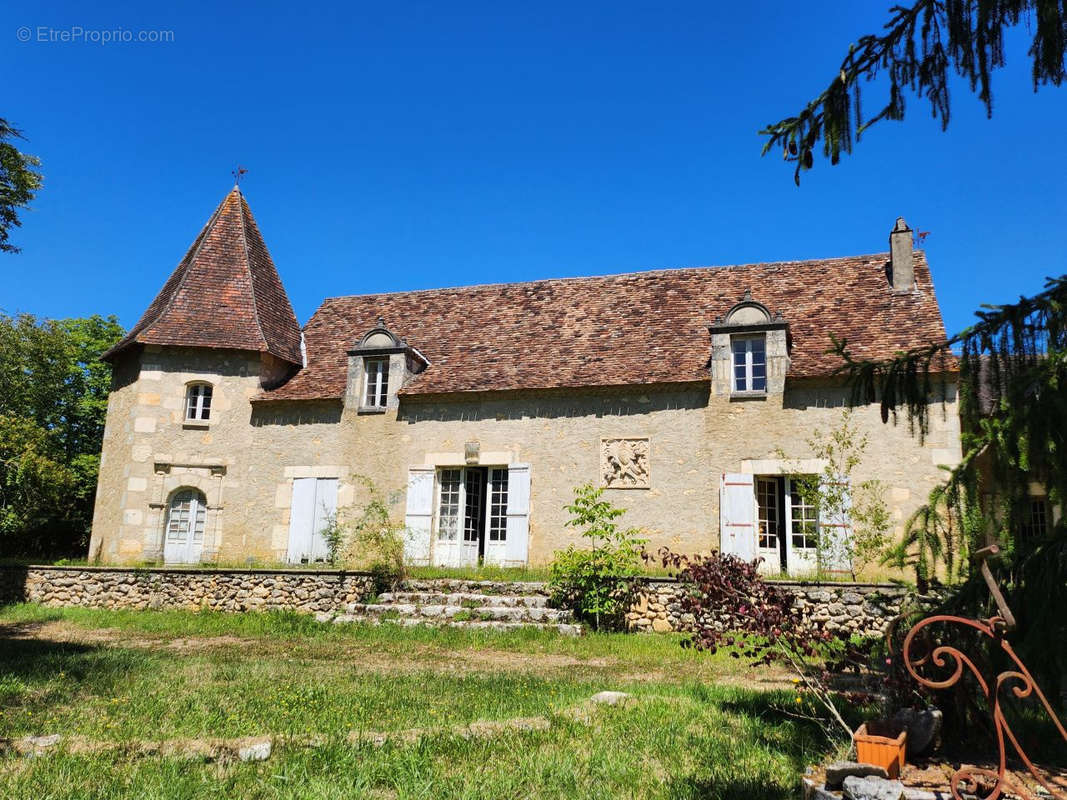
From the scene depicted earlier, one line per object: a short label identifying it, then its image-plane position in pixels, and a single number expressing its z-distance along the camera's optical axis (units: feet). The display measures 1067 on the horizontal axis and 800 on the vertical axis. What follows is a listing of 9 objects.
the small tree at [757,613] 16.67
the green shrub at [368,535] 46.26
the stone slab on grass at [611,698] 19.98
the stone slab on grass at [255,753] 14.97
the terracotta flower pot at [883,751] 11.75
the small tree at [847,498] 37.86
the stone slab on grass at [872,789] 10.61
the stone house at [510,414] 41.86
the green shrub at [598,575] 36.17
